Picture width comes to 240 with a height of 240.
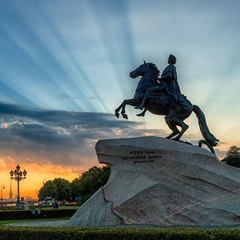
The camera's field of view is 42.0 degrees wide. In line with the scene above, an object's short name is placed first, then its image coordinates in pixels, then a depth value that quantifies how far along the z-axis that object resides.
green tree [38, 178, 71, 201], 64.43
